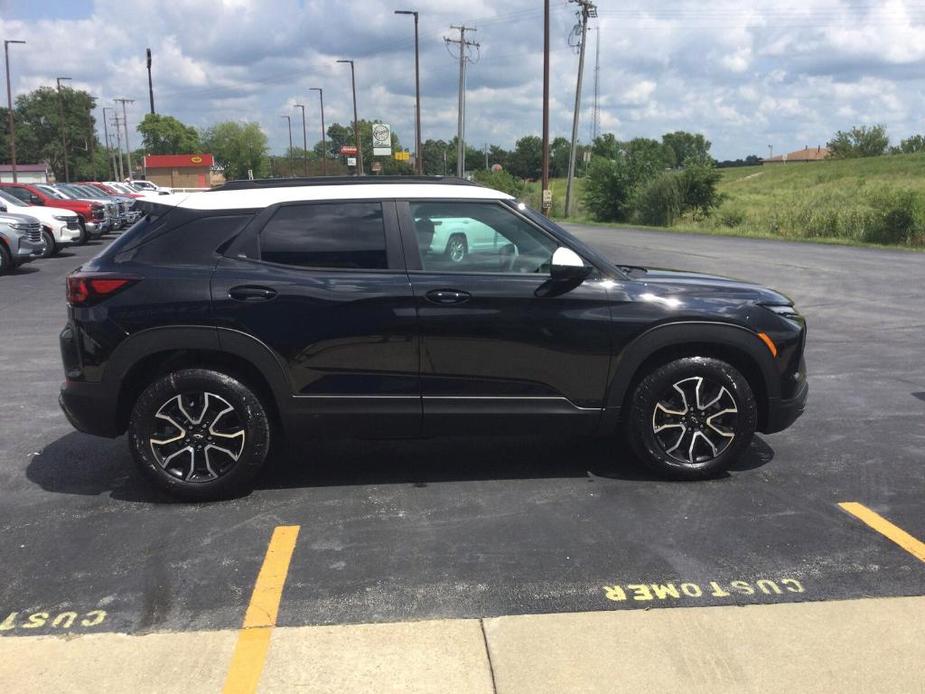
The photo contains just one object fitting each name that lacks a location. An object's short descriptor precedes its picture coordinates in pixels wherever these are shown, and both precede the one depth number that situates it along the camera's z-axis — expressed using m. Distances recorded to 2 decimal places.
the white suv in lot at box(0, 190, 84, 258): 19.59
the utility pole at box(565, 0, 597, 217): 42.50
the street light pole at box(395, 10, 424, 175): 50.88
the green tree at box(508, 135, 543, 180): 127.06
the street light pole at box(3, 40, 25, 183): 44.44
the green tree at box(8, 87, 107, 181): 118.19
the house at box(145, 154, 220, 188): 100.75
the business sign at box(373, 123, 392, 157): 56.53
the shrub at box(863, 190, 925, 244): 24.58
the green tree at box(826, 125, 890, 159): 107.88
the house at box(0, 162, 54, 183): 84.94
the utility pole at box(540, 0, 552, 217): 33.94
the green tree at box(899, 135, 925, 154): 110.03
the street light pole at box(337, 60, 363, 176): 60.36
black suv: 4.36
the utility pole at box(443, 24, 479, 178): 50.53
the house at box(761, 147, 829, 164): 171.25
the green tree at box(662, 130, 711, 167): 149.60
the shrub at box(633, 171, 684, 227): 39.06
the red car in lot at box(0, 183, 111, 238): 22.72
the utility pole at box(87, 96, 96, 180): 93.91
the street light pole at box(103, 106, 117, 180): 129.02
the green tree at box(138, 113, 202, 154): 113.94
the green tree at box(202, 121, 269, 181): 125.94
